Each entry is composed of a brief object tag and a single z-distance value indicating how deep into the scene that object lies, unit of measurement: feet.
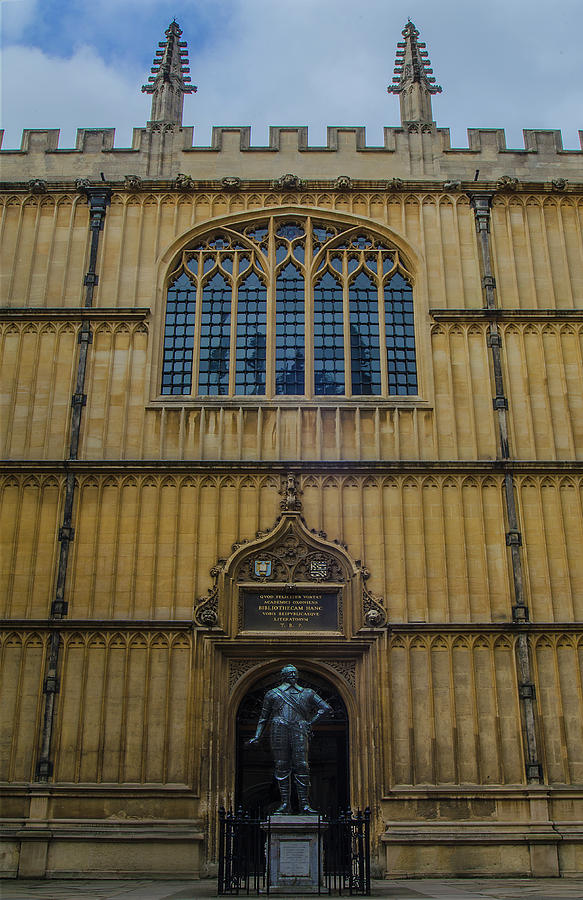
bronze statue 40.19
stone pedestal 35.01
